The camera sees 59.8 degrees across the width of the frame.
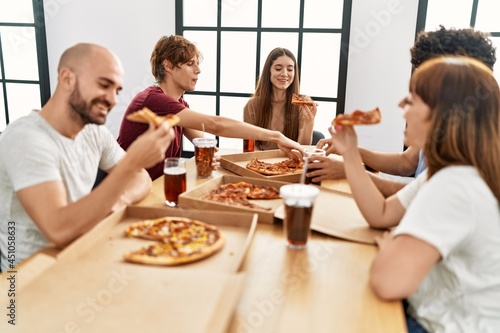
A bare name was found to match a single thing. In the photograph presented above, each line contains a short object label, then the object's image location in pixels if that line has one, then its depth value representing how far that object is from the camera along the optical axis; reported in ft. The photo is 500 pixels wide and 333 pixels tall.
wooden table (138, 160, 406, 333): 3.21
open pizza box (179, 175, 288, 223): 5.02
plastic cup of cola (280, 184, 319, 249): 4.27
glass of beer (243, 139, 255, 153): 8.66
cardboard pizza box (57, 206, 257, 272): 3.81
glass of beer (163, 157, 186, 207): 5.53
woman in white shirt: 3.51
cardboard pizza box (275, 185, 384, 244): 4.72
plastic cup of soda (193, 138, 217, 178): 6.79
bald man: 4.37
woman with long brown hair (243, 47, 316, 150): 11.03
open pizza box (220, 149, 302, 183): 6.66
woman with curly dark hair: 6.29
